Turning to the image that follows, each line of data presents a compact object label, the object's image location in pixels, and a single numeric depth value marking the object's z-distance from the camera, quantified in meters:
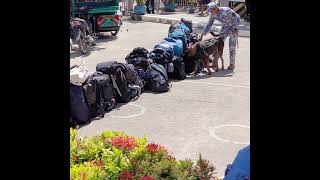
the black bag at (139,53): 10.13
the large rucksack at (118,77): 8.62
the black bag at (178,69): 10.90
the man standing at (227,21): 11.89
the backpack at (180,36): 11.87
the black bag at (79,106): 7.30
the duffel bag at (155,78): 9.91
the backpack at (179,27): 12.62
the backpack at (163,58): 10.39
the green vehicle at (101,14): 16.77
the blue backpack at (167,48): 10.72
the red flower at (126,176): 3.44
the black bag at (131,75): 9.01
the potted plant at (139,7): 24.12
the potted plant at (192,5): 26.77
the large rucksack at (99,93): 7.79
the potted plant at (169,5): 26.64
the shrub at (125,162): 3.58
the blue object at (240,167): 2.21
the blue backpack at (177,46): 11.24
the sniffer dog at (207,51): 11.45
